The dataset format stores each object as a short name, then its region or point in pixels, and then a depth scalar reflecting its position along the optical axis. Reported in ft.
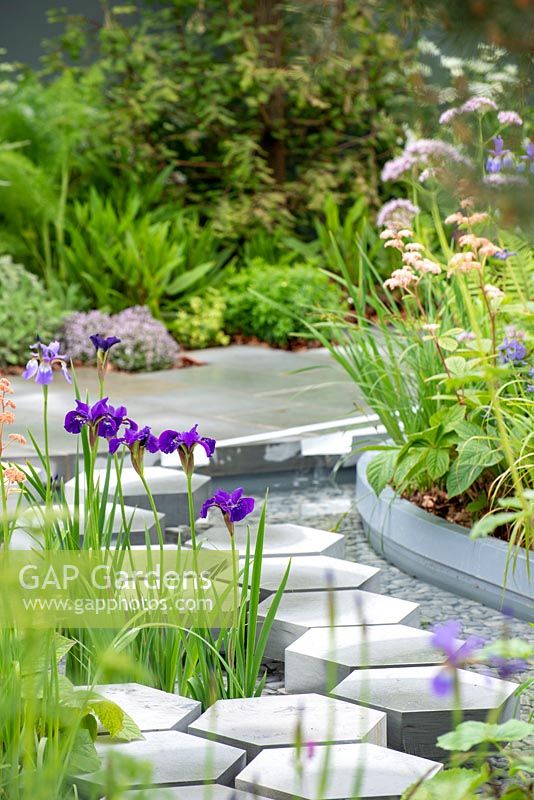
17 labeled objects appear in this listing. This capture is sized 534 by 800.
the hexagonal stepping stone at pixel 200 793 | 13.06
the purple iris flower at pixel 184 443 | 15.65
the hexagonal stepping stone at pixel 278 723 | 14.60
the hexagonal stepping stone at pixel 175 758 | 13.46
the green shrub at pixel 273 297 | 56.03
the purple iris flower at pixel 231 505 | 15.55
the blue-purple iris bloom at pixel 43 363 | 17.00
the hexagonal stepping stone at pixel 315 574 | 20.94
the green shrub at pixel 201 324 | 56.52
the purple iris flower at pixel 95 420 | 16.50
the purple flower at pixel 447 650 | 8.88
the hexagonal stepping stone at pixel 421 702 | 15.63
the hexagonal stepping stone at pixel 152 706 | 15.07
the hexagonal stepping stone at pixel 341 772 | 13.12
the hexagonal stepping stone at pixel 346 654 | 17.33
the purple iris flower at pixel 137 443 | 16.12
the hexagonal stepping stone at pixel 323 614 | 19.07
